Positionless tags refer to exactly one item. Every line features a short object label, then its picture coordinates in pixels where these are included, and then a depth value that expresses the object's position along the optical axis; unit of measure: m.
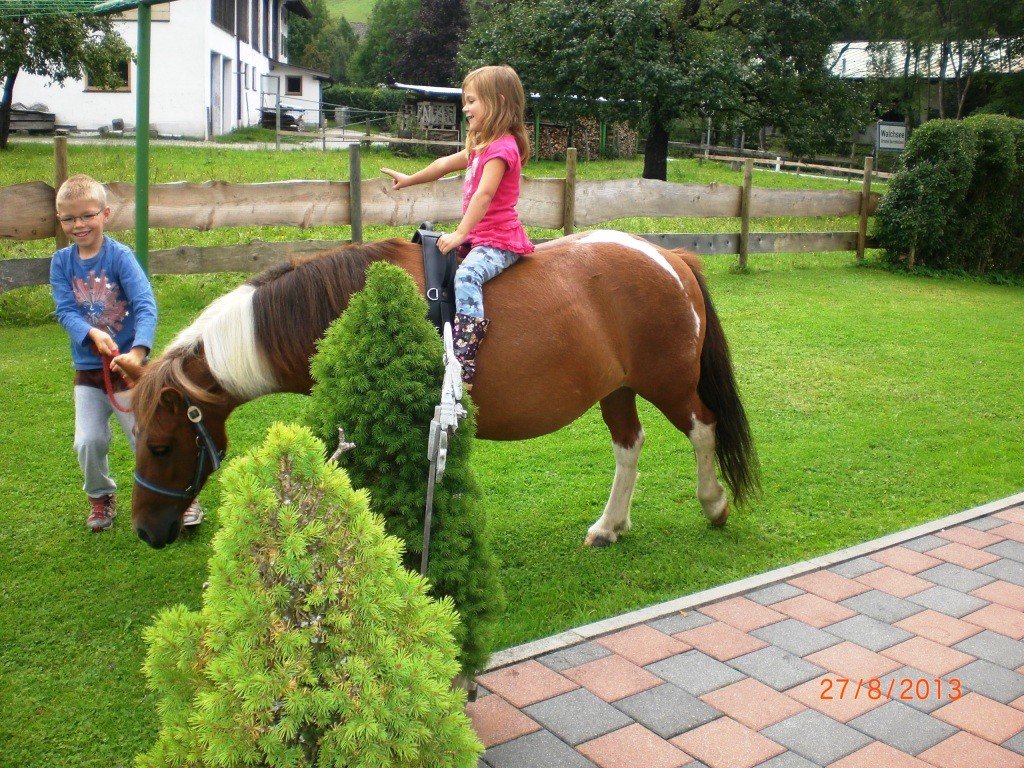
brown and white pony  3.42
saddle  3.58
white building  28.31
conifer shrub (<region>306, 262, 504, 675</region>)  2.56
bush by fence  13.16
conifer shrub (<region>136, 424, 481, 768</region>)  1.70
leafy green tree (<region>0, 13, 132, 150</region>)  18.58
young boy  4.15
